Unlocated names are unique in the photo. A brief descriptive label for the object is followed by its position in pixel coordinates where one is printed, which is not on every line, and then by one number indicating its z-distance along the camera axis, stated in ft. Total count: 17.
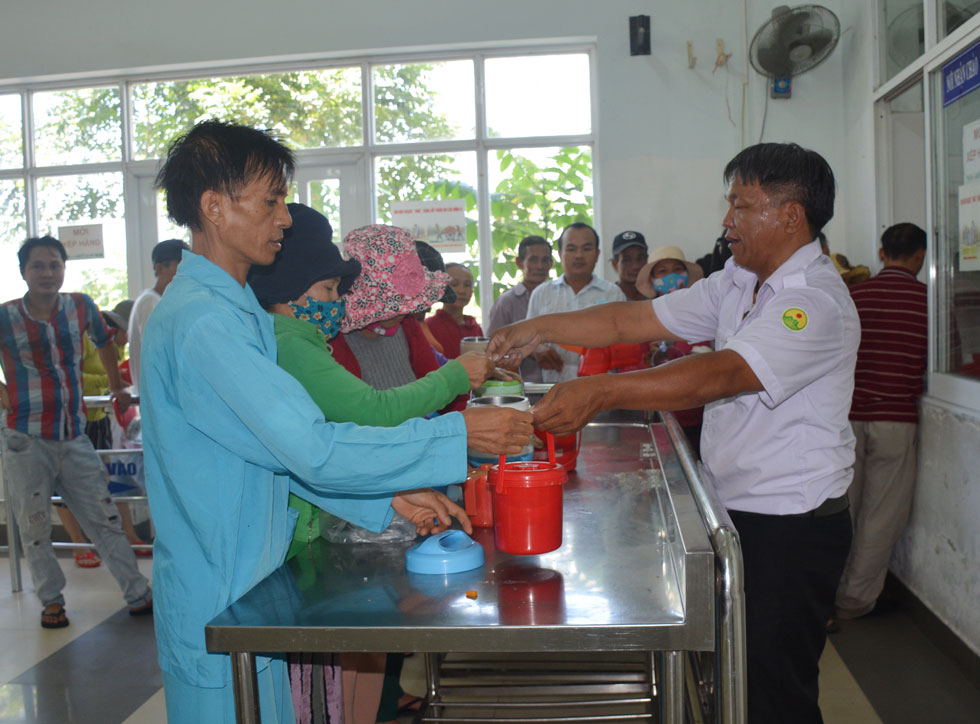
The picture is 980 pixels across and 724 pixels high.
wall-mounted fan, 15.44
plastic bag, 5.41
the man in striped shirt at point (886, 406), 11.53
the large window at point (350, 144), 19.35
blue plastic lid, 4.74
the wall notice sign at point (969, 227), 10.11
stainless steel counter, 3.91
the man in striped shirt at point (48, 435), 12.52
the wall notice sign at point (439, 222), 19.84
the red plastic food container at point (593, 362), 8.37
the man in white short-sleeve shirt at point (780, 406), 5.43
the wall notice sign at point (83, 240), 21.20
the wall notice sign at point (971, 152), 10.03
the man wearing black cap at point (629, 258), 15.64
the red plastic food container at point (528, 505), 4.59
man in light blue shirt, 4.00
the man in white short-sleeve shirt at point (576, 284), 14.65
